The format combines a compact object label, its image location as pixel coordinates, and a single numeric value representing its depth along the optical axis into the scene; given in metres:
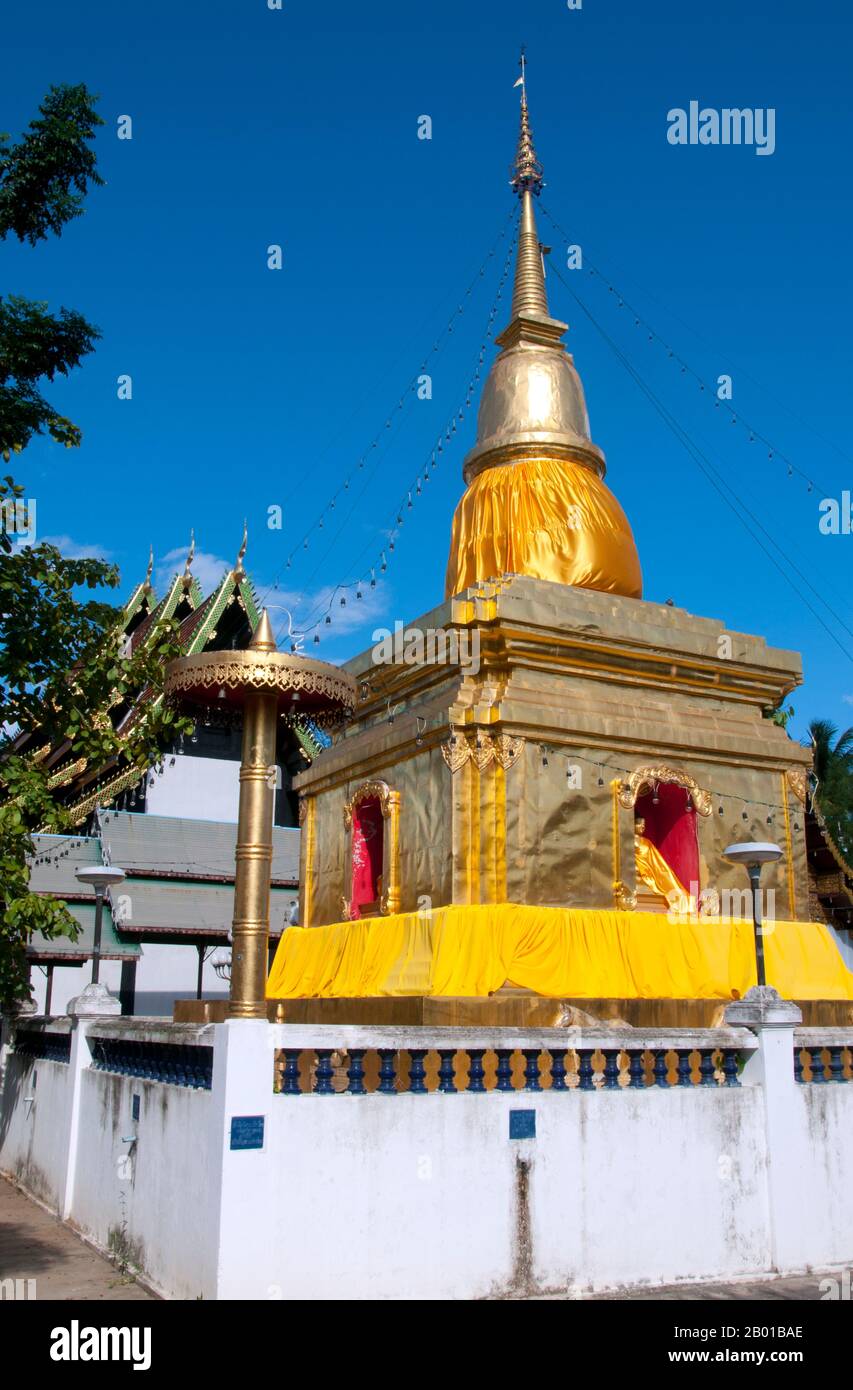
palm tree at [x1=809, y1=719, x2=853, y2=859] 35.69
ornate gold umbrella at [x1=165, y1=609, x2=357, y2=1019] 7.55
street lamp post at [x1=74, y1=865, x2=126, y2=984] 12.85
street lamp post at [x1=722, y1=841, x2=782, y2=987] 9.39
